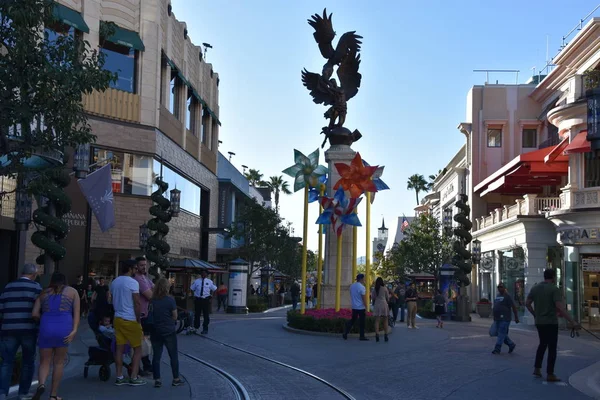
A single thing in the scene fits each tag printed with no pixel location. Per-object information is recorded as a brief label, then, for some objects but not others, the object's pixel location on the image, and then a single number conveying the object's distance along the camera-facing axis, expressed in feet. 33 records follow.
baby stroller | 37.50
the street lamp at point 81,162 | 68.23
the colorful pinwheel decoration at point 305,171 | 84.43
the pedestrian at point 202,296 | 68.90
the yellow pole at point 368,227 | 80.37
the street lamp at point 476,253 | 132.67
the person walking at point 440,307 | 92.27
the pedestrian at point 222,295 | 133.54
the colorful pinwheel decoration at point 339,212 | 79.05
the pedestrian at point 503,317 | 56.75
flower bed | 72.08
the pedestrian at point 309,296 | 162.18
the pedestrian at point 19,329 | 30.50
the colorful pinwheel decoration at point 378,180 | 81.76
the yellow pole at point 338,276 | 78.28
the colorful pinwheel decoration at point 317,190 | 85.10
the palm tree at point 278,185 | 317.01
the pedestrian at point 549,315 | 41.09
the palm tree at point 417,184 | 352.08
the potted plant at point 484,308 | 130.41
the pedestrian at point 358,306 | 63.98
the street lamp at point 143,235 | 107.24
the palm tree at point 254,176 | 323.37
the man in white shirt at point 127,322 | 35.70
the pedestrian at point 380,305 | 66.46
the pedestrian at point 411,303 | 86.12
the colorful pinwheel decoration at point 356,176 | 77.82
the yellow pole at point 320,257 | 82.43
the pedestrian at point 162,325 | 35.99
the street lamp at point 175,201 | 110.22
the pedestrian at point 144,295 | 37.91
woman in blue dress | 30.42
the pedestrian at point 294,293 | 135.33
